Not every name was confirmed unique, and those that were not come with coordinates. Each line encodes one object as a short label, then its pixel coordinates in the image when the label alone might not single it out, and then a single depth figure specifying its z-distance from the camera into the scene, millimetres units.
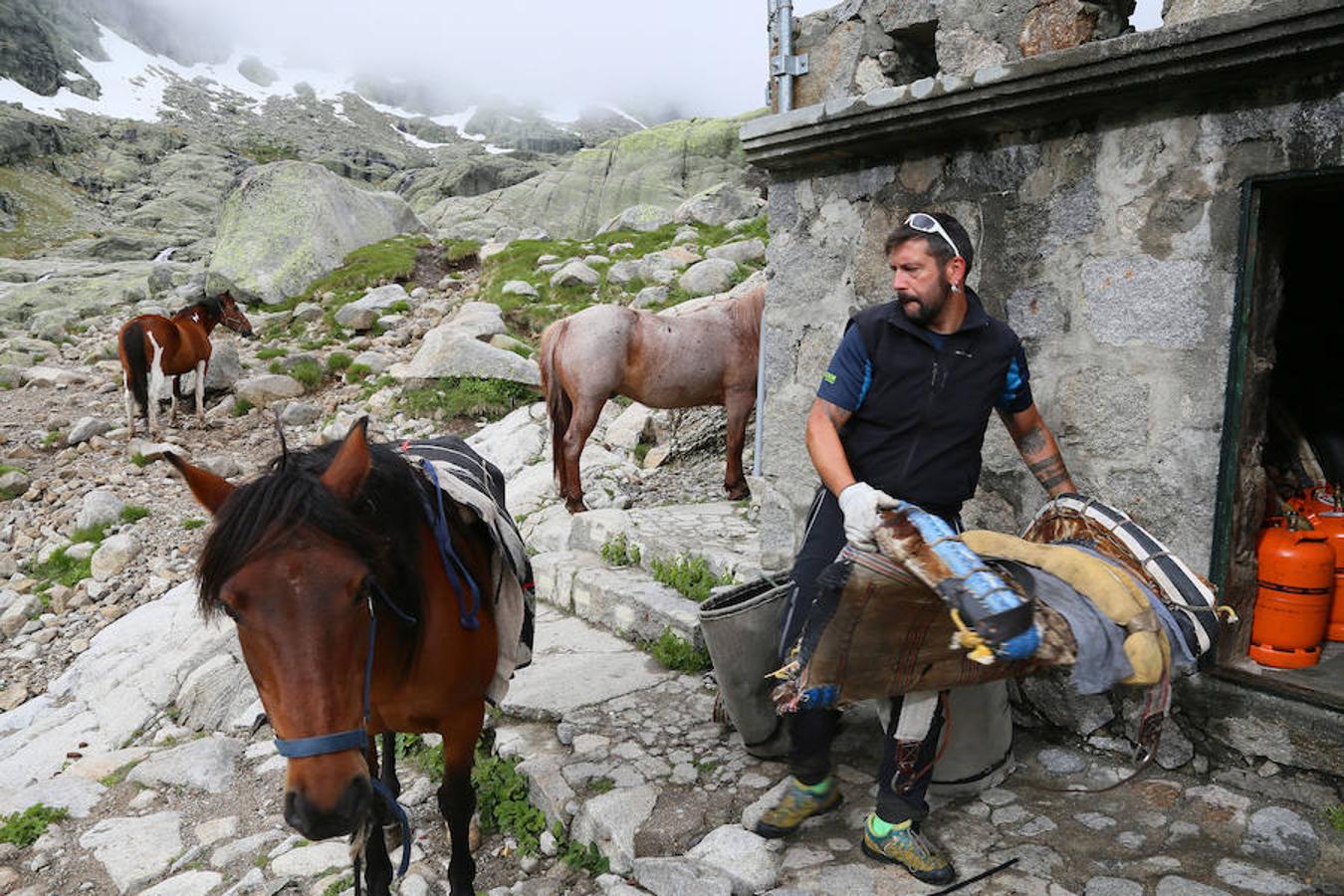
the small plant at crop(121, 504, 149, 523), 8781
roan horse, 6703
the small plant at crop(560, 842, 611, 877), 3059
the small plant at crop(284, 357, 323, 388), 12250
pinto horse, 10703
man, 2555
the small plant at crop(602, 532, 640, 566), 5574
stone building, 2695
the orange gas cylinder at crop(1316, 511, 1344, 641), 3262
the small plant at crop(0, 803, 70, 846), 4016
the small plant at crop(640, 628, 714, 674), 4430
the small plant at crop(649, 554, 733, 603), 4914
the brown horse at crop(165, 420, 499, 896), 1866
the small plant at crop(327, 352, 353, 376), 12648
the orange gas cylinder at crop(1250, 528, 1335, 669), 3086
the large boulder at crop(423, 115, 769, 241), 36281
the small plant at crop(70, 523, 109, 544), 8422
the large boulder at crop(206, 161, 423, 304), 17750
